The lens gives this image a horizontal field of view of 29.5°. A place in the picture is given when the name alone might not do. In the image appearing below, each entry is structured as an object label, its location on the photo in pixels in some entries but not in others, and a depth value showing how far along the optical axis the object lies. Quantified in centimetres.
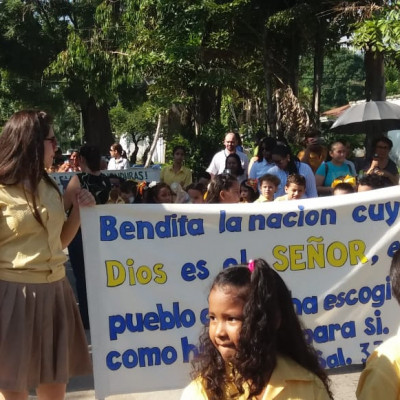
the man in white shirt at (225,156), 915
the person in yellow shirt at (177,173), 999
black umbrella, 1260
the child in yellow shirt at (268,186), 616
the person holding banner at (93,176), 555
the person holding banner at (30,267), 336
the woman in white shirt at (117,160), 1316
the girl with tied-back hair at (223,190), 557
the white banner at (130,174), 1215
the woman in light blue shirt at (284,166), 699
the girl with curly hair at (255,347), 222
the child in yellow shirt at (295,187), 581
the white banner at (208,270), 402
